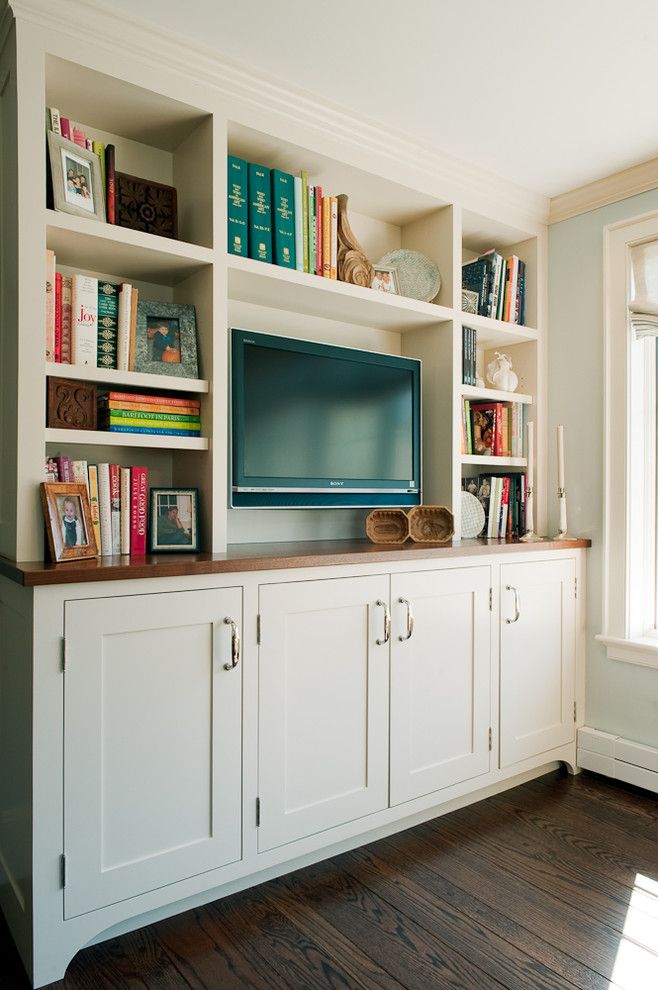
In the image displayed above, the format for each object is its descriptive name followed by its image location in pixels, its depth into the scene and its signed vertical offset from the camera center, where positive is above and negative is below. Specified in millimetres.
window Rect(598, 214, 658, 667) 2781 +212
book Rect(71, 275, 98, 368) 1894 +487
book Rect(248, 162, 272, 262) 2246 +933
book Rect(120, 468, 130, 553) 1999 -52
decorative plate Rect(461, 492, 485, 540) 2916 -99
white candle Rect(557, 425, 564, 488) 2781 +166
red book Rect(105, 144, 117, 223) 1969 +913
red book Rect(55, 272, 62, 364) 1868 +485
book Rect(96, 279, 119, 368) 1961 +489
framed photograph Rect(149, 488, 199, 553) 2055 -84
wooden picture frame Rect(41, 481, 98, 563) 1735 -74
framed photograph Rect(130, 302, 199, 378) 2061 +474
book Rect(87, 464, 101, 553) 1942 -15
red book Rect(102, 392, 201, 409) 1967 +283
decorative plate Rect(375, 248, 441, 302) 2762 +902
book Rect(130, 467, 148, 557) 2029 -56
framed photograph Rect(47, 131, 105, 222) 1840 +874
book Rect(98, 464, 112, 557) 1955 -42
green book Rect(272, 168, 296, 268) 2287 +936
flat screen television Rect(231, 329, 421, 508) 2305 +251
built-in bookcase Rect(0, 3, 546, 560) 1775 +730
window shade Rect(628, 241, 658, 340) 2730 +828
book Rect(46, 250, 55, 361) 1842 +509
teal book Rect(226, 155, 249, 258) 2195 +937
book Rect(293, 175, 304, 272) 2338 +905
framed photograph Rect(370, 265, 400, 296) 2635 +838
